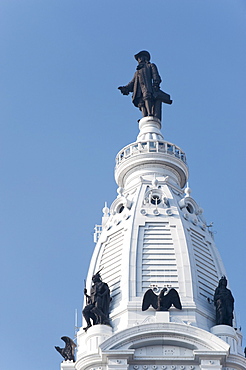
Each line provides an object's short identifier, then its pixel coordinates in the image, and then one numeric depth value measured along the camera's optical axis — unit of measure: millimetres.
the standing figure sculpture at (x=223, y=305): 96938
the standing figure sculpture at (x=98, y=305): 96625
